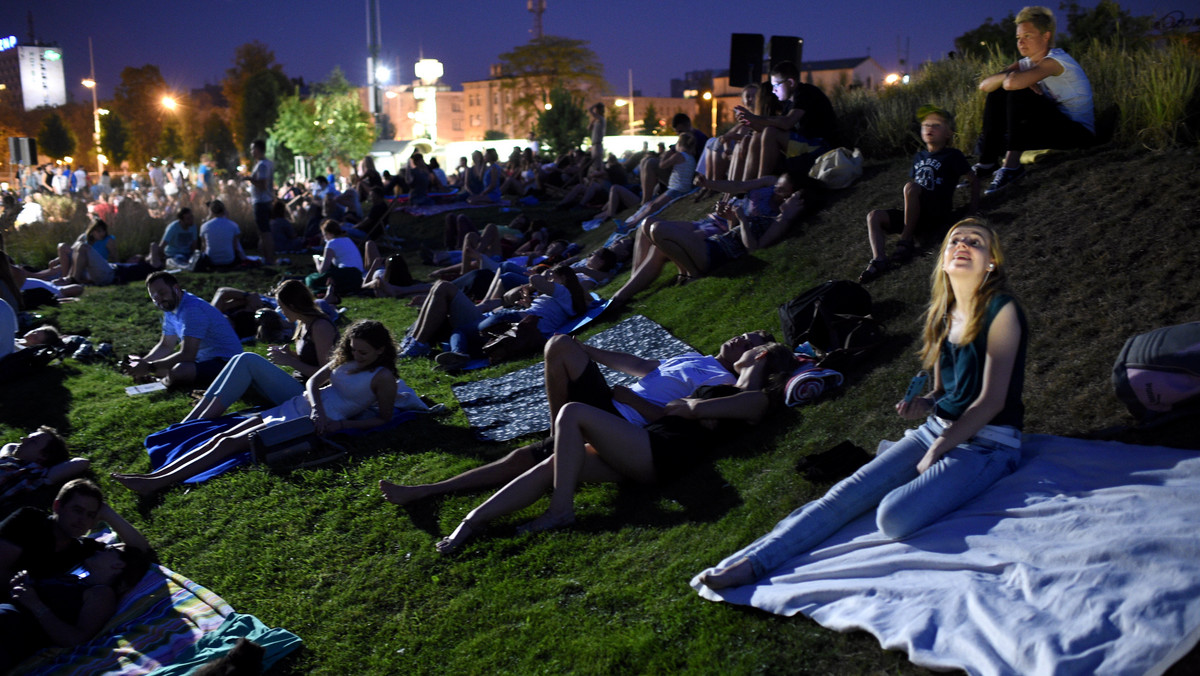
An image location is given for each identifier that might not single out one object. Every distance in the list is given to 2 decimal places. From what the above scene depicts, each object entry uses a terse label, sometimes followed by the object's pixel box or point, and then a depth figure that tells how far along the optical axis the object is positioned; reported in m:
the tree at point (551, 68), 64.12
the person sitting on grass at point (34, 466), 5.69
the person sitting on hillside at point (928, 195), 6.92
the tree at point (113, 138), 56.84
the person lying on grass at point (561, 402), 5.05
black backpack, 5.66
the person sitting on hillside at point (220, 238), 14.58
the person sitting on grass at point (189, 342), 7.55
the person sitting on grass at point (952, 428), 3.48
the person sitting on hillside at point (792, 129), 9.51
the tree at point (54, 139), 53.56
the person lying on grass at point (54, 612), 4.02
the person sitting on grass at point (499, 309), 8.71
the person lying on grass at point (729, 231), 8.63
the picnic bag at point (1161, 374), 3.79
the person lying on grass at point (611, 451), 4.57
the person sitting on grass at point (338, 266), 12.36
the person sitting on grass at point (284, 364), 6.71
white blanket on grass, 2.67
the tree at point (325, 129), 46.88
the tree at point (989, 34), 25.62
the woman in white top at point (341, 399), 5.96
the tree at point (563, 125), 28.69
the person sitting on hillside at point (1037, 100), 6.82
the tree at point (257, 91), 52.66
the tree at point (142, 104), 62.66
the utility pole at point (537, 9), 99.44
